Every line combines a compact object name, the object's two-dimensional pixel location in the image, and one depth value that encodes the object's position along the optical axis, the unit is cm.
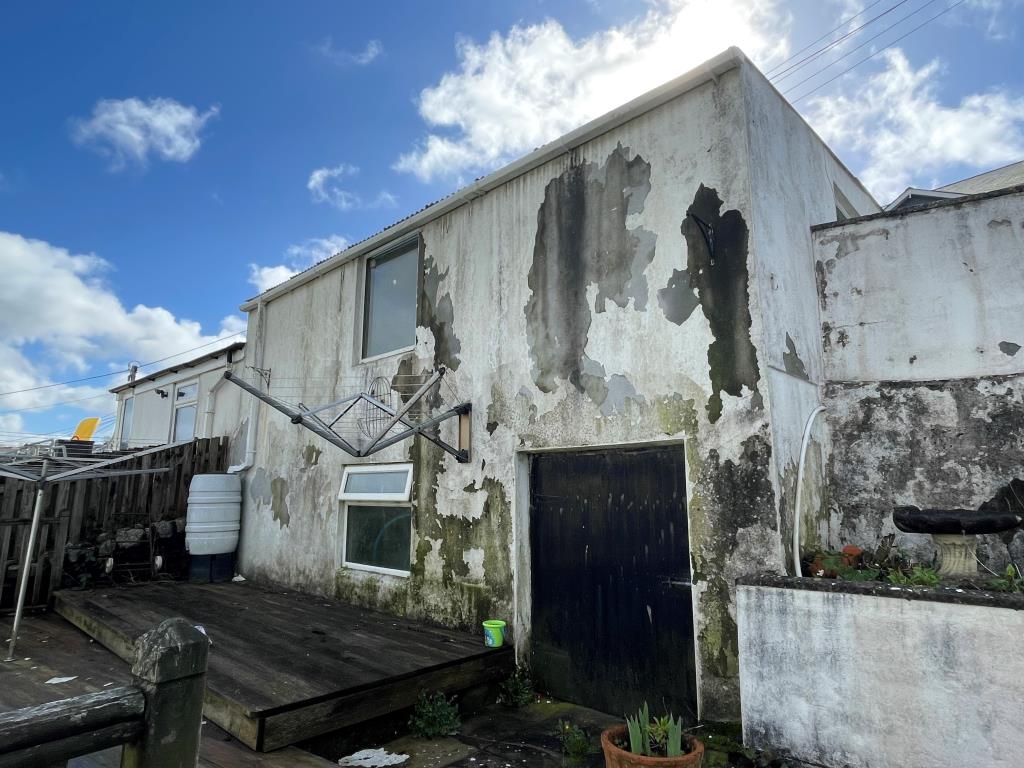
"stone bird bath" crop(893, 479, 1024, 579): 320
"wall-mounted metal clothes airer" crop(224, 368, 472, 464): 470
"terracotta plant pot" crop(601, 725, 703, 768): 284
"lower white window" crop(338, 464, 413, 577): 614
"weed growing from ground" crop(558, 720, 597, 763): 365
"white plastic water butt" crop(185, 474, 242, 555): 789
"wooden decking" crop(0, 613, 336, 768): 327
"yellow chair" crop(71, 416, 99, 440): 1538
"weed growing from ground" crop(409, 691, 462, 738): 410
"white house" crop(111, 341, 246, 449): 1017
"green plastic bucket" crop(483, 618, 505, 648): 484
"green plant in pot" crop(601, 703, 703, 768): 286
